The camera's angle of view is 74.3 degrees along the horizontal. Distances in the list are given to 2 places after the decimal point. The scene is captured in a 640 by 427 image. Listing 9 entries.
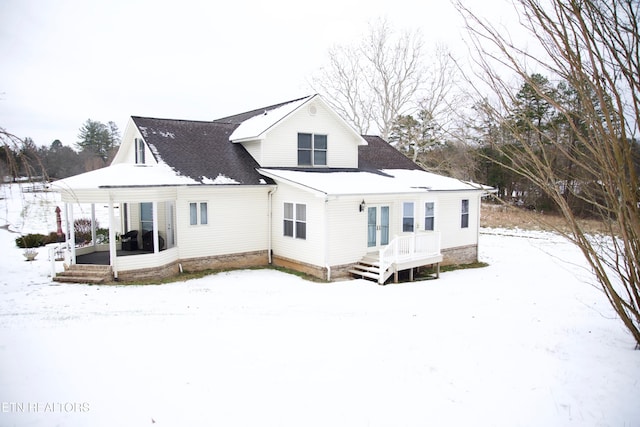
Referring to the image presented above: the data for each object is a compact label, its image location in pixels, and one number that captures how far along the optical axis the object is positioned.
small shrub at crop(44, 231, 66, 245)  20.70
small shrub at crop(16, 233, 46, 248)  19.25
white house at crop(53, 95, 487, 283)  13.95
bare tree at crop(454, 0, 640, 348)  5.09
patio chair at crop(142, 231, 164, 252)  15.66
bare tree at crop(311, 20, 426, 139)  30.95
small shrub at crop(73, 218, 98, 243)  21.11
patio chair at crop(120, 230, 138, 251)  15.54
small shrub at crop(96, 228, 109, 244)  20.03
